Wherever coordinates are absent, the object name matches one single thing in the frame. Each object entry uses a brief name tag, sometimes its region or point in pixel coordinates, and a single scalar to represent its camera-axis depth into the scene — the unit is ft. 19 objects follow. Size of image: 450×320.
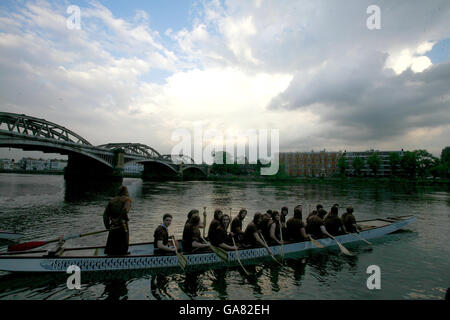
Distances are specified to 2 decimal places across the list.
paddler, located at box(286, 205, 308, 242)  34.09
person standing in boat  22.98
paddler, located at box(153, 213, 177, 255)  25.58
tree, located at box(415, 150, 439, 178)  308.19
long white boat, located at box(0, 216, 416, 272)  22.16
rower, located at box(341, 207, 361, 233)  39.83
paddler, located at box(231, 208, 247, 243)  32.48
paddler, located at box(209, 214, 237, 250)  28.96
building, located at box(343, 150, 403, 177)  472.03
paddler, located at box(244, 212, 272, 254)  30.32
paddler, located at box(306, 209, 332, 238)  36.04
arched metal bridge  118.15
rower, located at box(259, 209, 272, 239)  32.74
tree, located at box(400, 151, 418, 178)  304.30
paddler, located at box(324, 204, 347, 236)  37.68
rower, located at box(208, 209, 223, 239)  29.23
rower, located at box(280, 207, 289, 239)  35.59
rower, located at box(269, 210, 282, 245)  31.94
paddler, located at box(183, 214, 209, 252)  27.20
